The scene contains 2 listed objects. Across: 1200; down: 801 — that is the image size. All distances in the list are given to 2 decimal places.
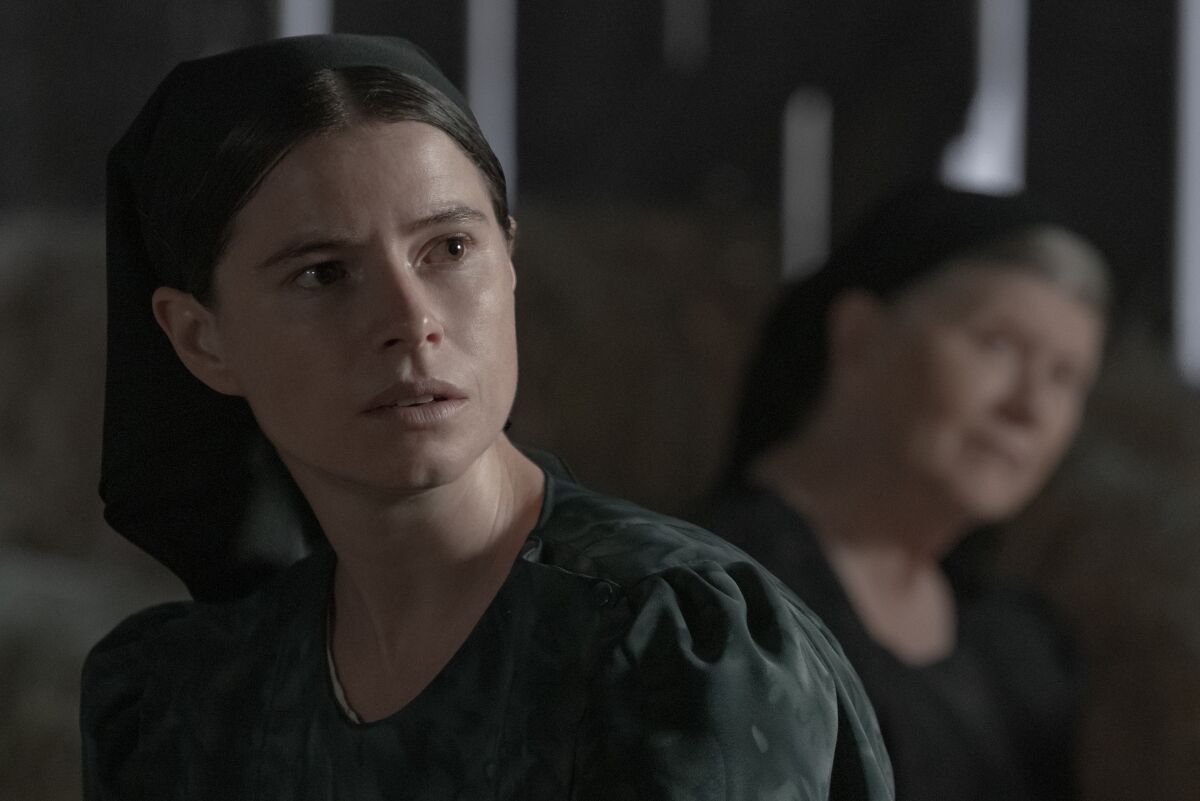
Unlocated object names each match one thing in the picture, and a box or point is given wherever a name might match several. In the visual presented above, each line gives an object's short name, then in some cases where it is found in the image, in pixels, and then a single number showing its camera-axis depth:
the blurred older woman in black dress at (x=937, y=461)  3.28
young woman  2.52
